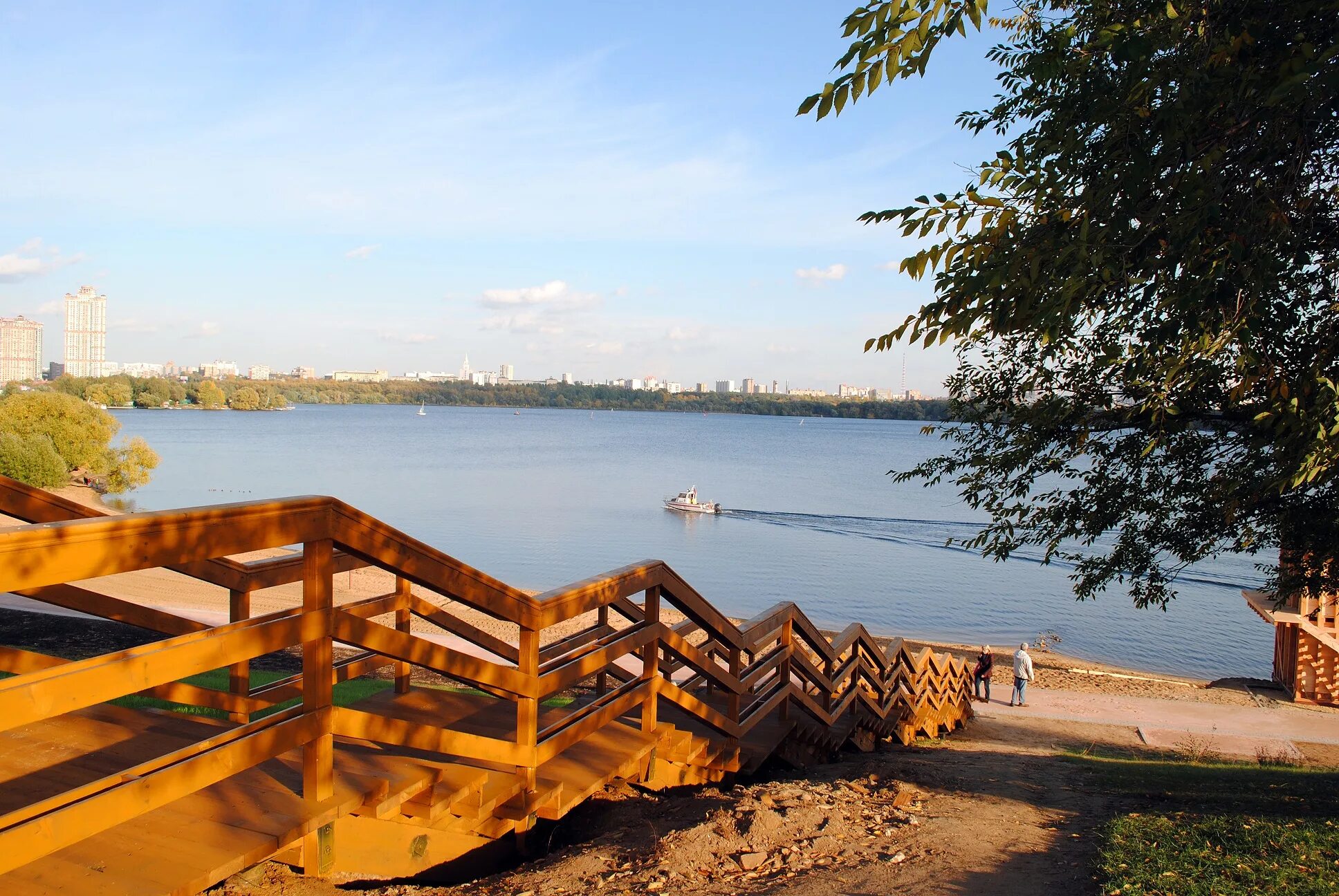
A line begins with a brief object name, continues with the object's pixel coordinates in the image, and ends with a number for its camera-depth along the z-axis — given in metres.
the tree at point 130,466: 51.97
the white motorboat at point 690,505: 54.56
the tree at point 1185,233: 4.21
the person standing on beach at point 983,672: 18.22
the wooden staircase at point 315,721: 2.24
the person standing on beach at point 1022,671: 17.69
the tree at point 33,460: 42.47
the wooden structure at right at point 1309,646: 18.61
